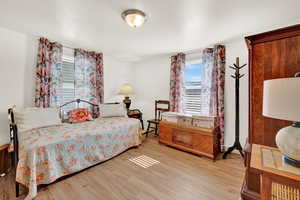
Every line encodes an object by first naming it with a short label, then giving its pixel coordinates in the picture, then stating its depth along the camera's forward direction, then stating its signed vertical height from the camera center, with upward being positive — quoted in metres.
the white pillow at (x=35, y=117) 2.15 -0.29
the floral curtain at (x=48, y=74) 2.63 +0.51
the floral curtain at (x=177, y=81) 3.53 +0.49
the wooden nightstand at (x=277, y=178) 0.87 -0.50
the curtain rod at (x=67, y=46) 3.00 +1.20
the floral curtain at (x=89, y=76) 3.28 +0.60
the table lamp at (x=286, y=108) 0.83 -0.05
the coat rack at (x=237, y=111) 2.54 -0.19
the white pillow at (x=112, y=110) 3.38 -0.25
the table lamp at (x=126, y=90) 3.90 +0.27
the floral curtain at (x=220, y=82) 2.86 +0.38
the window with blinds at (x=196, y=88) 3.15 +0.31
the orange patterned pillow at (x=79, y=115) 2.85 -0.33
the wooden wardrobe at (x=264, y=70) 1.19 +0.28
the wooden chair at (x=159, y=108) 3.79 -0.22
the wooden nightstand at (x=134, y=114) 3.89 -0.40
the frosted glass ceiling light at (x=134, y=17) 1.73 +1.07
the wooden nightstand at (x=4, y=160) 2.04 -0.90
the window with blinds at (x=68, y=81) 3.13 +0.44
